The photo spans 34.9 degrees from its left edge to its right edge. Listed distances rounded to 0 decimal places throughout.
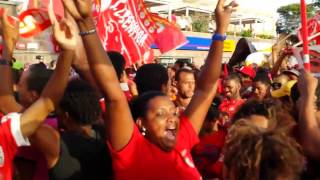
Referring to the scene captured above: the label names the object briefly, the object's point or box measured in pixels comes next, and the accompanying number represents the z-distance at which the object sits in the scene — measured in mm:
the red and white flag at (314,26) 6461
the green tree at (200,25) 29469
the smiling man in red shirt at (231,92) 5242
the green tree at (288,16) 54238
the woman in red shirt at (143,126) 2256
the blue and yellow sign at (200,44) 25936
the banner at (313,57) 3035
